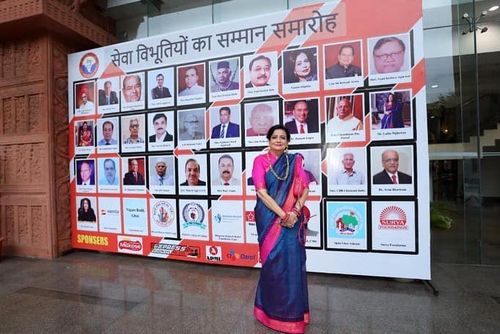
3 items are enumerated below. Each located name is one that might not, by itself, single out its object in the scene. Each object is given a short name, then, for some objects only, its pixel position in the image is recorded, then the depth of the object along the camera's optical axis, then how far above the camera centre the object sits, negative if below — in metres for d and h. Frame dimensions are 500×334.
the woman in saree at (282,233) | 2.36 -0.56
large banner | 3.38 +0.46
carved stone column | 4.60 +0.68
